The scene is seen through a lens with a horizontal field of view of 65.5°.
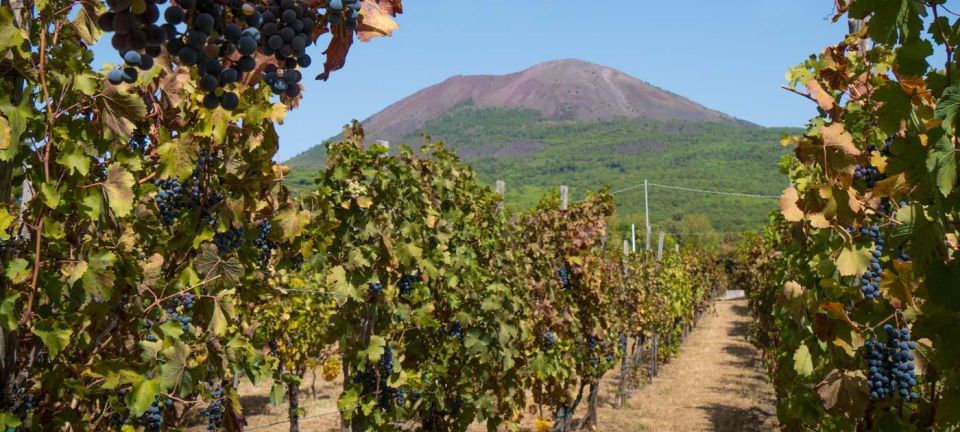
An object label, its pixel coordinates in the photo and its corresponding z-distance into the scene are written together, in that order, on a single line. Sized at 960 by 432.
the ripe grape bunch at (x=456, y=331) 6.93
